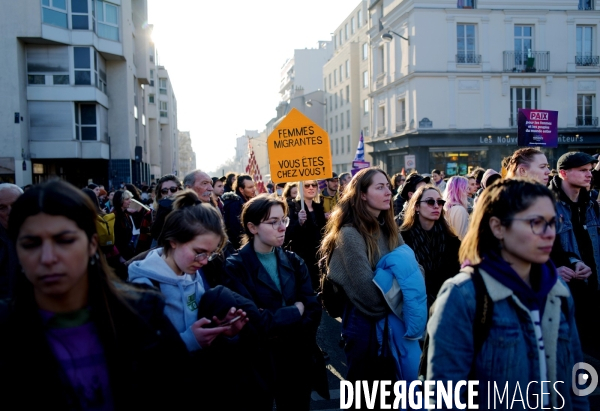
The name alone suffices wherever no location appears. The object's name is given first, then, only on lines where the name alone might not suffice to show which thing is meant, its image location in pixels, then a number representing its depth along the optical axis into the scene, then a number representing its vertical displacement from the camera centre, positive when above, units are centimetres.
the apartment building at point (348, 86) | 4595 +993
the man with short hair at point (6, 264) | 403 -58
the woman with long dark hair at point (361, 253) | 359 -51
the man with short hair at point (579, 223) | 471 -39
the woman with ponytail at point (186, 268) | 273 -46
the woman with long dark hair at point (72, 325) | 185 -53
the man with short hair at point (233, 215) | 757 -41
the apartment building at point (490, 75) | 3164 +699
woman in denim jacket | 225 -64
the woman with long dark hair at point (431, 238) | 461 -51
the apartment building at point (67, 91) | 2603 +567
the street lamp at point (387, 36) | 2870 +866
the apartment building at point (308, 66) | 7888 +1934
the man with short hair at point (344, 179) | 1081 +16
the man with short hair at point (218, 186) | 1023 +6
